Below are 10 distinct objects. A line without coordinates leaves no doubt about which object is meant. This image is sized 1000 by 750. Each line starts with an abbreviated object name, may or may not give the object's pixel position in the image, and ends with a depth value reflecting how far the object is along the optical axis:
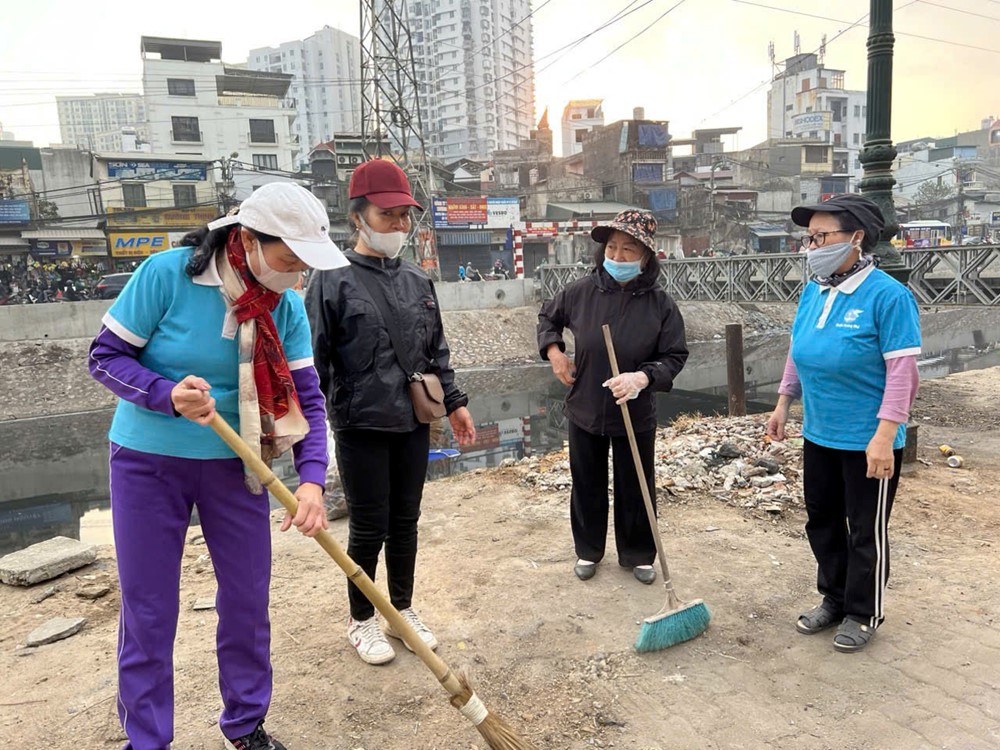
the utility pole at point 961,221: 35.31
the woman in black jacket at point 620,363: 3.09
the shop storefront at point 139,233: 27.91
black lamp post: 4.57
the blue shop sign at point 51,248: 26.86
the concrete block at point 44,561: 3.72
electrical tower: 20.78
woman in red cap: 2.43
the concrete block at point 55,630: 3.00
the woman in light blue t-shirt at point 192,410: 1.74
